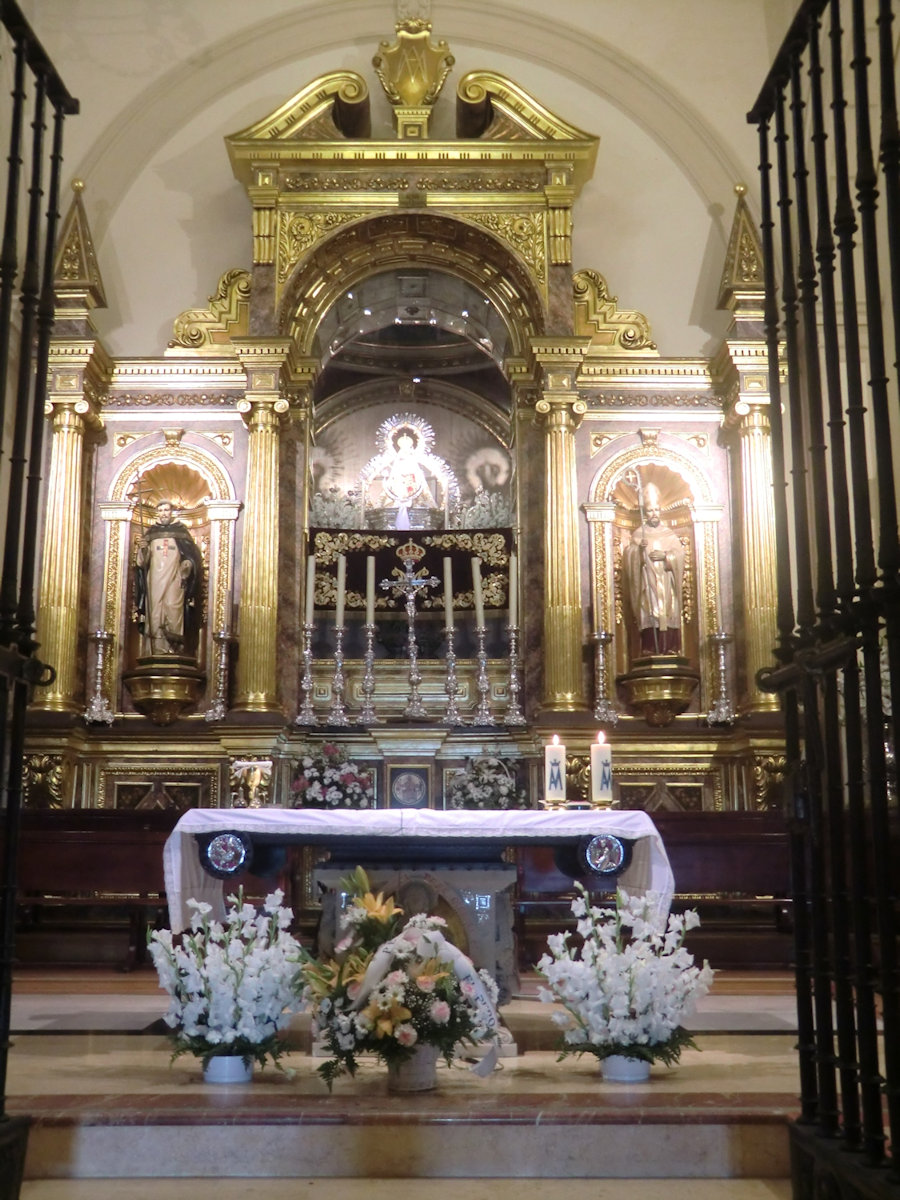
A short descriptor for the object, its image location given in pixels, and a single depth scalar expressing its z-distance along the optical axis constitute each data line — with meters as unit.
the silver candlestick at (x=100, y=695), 10.77
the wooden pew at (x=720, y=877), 9.27
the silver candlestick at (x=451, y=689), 10.86
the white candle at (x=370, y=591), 10.81
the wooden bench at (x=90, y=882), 9.21
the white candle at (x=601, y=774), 7.06
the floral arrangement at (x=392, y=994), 4.75
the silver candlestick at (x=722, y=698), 10.90
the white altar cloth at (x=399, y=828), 6.30
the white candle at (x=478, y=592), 10.32
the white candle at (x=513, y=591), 11.12
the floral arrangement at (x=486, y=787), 10.20
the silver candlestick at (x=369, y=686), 10.87
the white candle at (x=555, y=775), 7.13
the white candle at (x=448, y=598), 10.67
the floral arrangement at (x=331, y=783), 9.62
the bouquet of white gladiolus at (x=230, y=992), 5.00
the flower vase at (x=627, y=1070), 5.06
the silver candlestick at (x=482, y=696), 10.86
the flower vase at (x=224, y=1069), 5.09
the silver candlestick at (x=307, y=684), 11.06
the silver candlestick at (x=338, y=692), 10.84
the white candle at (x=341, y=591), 10.53
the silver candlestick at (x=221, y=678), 10.80
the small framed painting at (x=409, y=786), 10.86
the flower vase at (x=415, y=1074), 4.89
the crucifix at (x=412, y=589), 10.97
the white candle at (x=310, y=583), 11.13
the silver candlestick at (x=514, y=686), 10.81
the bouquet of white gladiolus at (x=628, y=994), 5.03
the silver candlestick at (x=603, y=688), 10.80
